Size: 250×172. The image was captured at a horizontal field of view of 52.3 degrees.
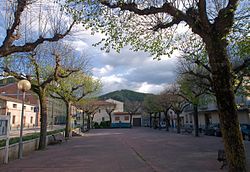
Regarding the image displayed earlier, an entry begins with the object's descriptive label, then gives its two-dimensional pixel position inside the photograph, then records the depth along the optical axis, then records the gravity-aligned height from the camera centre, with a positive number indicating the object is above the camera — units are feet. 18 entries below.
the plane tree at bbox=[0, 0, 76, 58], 27.60 +10.18
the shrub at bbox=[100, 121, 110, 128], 220.76 -3.90
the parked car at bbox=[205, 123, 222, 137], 101.76 -5.14
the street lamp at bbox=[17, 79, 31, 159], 45.88 +6.38
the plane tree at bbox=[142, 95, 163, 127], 164.67 +10.45
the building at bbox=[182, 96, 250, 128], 110.93 +2.56
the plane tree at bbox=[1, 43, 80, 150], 52.60 +10.11
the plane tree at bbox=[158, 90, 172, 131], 144.66 +9.93
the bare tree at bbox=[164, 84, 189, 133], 135.37 +8.83
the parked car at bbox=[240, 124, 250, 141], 83.10 -4.13
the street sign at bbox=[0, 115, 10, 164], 37.09 -1.33
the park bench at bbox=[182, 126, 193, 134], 119.34 -5.73
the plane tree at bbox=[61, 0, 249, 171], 21.43 +6.22
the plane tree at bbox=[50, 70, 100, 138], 79.10 +11.18
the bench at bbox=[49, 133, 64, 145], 70.08 -5.49
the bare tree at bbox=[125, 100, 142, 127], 234.99 +11.17
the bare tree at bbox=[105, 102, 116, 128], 222.89 +11.89
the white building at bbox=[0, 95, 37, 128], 162.02 +7.38
